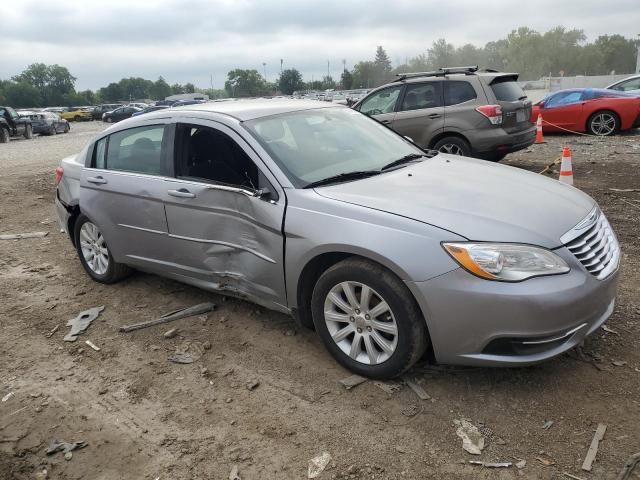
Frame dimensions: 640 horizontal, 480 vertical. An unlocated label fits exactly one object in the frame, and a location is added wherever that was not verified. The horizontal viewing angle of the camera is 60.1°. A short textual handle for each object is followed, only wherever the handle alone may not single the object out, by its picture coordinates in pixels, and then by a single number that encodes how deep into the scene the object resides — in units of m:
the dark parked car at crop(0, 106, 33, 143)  25.19
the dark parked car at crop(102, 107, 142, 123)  42.88
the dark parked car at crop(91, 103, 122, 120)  49.61
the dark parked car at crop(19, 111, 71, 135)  29.80
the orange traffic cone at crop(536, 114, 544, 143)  13.06
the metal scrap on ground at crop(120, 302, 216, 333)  4.36
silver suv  8.70
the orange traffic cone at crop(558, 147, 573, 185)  6.76
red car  13.04
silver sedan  2.88
